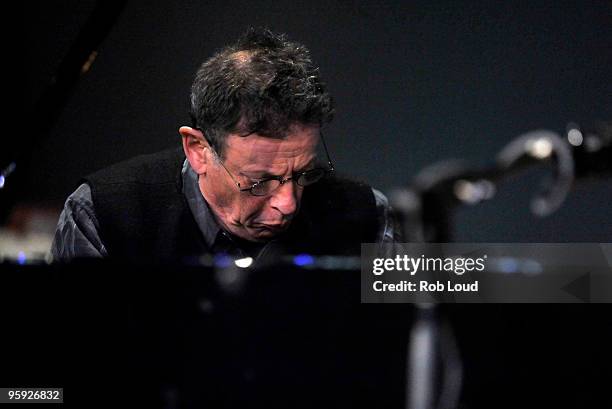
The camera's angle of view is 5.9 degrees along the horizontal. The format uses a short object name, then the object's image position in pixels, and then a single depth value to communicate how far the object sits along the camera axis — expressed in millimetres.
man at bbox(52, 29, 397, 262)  6853
